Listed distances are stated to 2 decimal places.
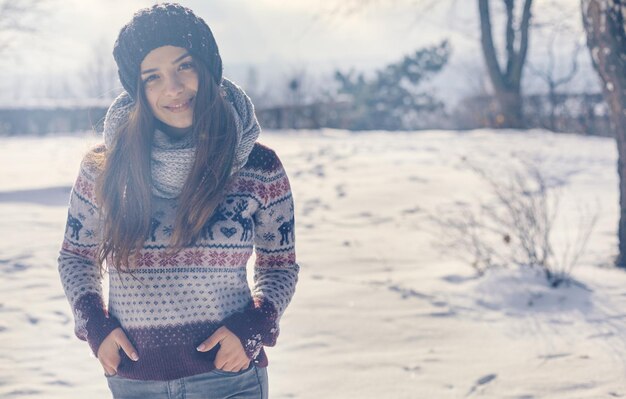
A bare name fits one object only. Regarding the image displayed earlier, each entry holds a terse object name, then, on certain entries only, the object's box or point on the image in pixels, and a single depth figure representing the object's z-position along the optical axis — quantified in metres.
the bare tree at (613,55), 4.80
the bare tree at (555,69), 16.36
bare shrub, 4.90
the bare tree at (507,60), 17.47
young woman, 1.76
